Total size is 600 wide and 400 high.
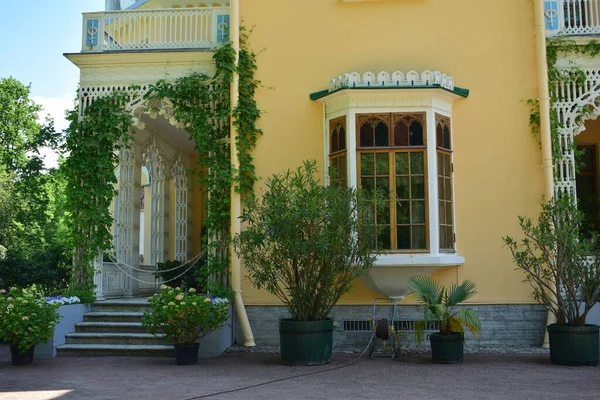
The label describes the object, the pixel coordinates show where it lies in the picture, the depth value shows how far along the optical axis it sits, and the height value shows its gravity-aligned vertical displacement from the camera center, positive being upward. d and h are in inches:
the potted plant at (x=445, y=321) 306.0 -25.5
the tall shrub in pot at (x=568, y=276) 301.0 -5.1
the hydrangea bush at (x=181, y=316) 305.7 -21.7
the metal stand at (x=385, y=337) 327.3 -35.6
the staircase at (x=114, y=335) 340.5 -34.4
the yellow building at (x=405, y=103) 359.9 +94.1
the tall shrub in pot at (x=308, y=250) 299.1 +8.7
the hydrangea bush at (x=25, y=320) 306.2 -22.9
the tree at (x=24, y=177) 796.9 +141.8
